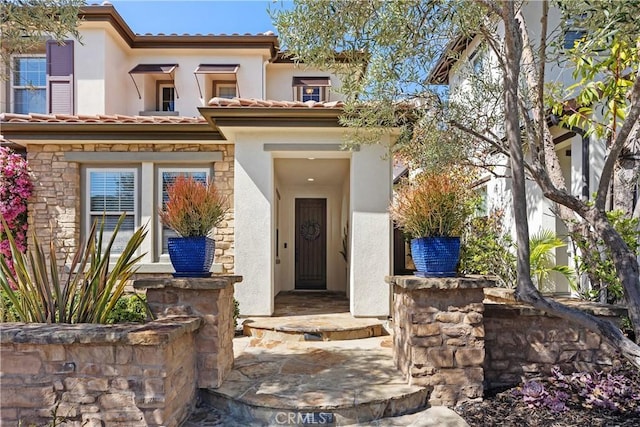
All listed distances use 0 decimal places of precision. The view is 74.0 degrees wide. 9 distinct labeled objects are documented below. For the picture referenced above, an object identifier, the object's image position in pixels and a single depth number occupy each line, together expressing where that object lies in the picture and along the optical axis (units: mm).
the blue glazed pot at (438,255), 4188
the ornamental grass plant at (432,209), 4176
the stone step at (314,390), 3779
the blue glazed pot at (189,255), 4250
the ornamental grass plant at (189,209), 4234
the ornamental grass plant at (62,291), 3668
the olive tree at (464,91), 3215
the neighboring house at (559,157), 6004
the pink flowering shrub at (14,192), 7629
